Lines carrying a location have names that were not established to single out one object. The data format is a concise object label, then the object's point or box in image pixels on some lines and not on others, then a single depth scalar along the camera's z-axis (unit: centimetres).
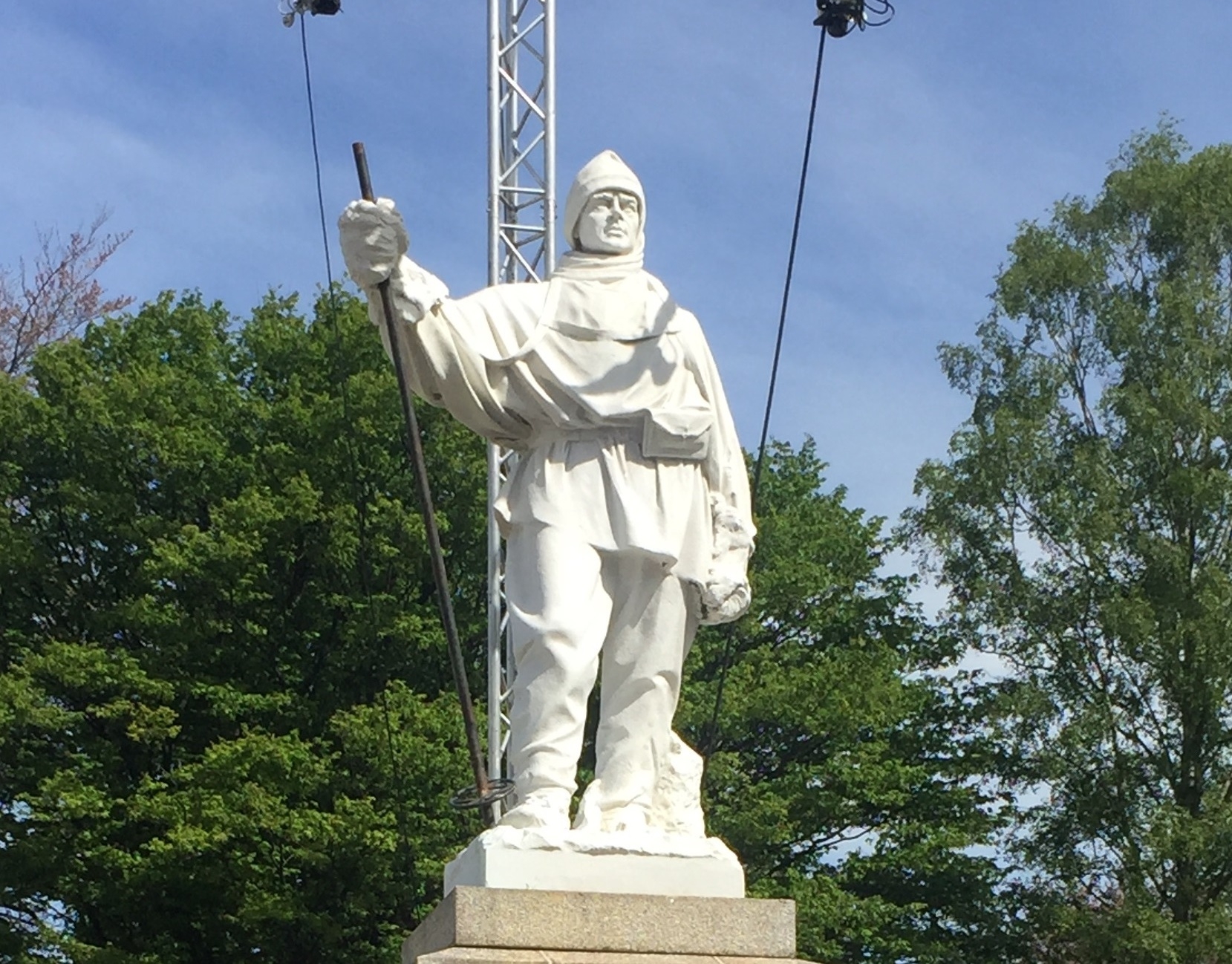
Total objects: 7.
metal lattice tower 1592
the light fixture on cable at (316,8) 1606
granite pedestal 664
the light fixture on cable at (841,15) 928
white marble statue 739
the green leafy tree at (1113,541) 2275
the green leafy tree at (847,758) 2270
